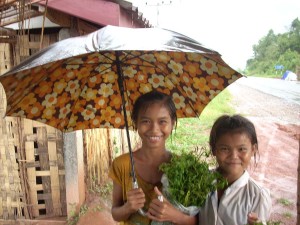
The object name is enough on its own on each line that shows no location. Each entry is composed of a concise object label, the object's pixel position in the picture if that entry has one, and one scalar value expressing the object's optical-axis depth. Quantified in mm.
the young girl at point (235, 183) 1751
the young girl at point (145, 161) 1922
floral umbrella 1870
